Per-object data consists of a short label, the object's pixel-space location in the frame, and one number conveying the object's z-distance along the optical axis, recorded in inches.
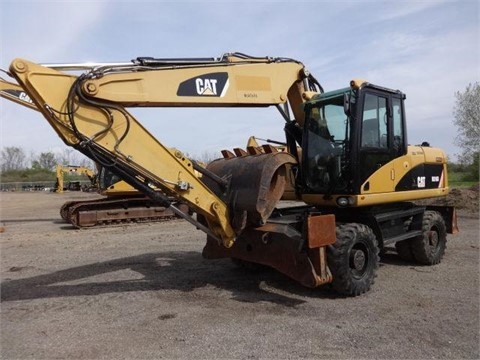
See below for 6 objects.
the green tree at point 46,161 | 3173.5
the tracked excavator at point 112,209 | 583.8
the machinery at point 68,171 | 1327.5
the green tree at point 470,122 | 1480.1
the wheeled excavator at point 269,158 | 200.1
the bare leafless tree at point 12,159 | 3176.7
